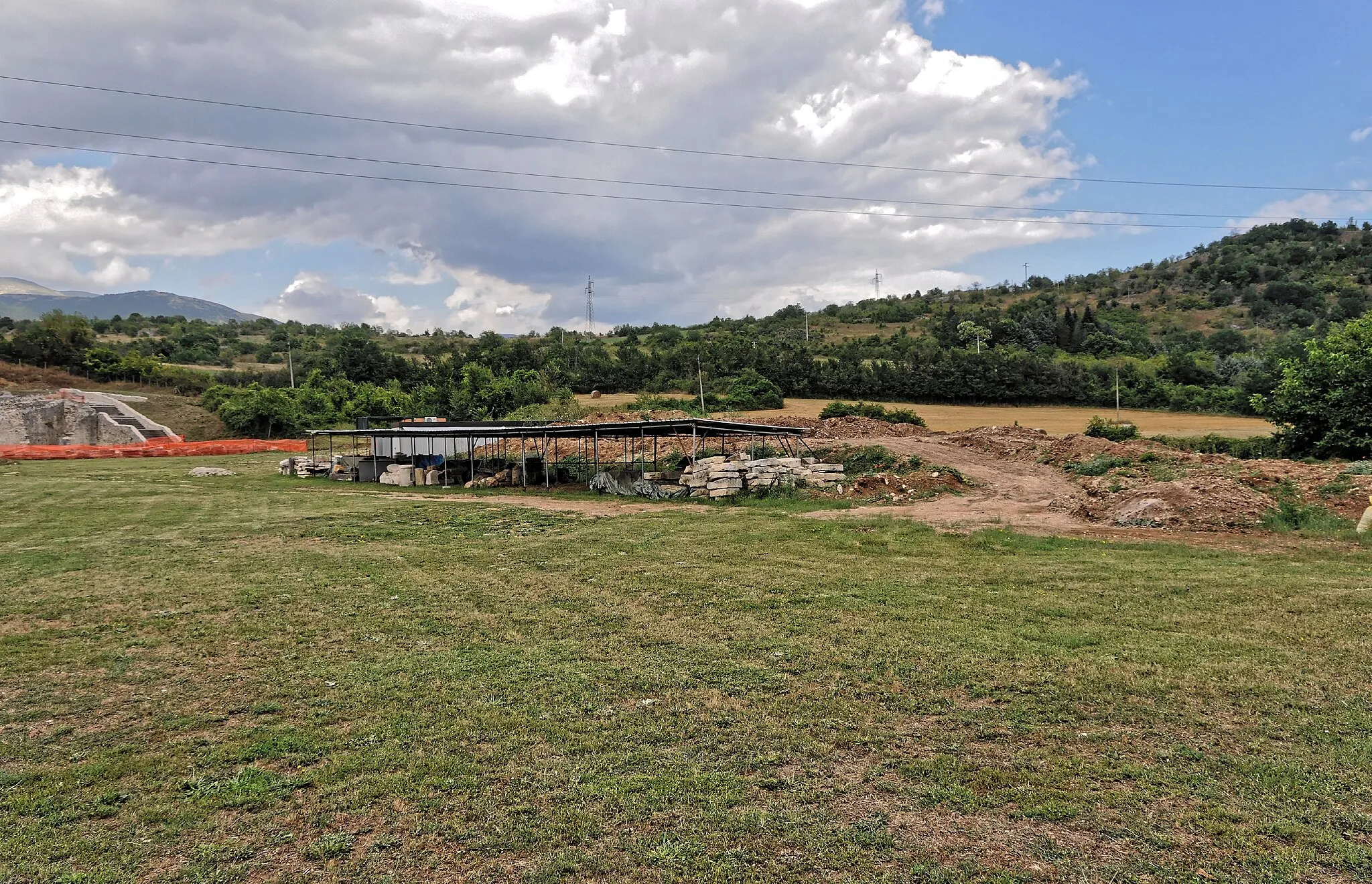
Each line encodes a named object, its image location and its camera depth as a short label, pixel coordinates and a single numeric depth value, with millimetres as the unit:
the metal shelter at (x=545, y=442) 21750
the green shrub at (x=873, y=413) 45219
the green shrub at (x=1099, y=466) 22875
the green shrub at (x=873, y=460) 22547
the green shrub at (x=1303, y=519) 12922
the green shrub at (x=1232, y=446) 26844
